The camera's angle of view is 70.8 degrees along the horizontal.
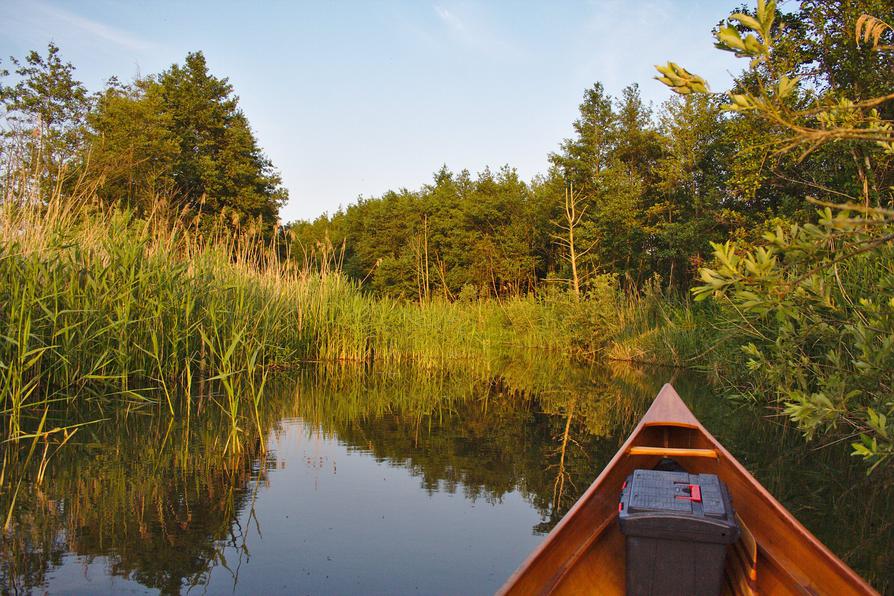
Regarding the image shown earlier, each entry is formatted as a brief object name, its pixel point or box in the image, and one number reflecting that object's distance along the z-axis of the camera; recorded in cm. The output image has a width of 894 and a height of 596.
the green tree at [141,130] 2183
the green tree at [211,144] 2612
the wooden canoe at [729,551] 212
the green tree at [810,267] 186
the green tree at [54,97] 2303
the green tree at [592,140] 2366
